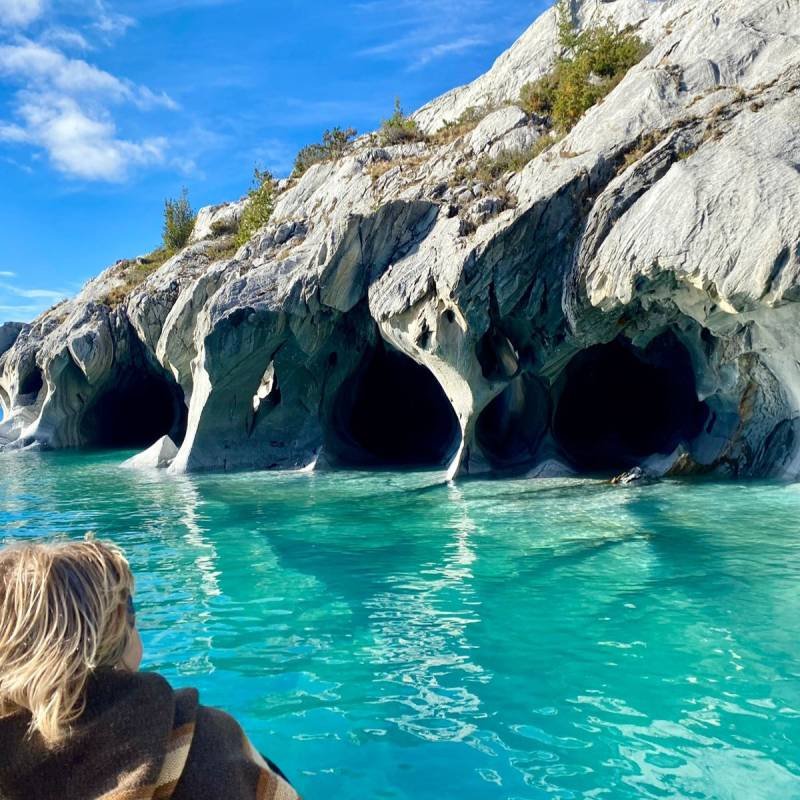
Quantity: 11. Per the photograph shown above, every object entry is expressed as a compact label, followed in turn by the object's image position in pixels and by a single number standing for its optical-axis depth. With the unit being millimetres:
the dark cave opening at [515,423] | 21375
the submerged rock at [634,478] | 17416
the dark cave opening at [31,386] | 36750
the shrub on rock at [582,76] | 23156
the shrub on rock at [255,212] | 31281
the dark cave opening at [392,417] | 25125
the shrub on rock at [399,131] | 30828
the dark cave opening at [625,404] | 22203
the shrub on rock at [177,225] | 38844
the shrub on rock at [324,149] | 34656
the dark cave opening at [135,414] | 35281
